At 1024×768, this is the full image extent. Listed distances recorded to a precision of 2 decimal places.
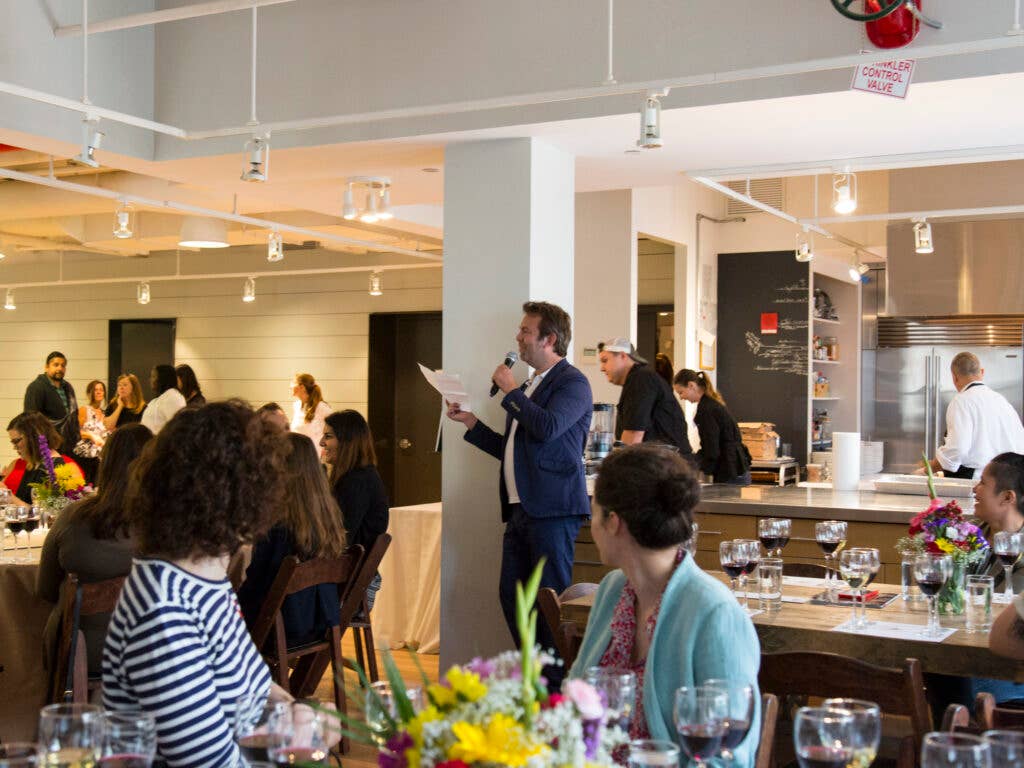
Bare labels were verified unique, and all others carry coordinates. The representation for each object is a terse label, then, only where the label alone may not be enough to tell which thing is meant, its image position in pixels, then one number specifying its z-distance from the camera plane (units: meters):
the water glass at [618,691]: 1.87
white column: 5.83
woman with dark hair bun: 2.48
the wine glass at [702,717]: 1.81
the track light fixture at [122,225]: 6.80
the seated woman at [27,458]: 6.55
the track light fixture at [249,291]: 11.61
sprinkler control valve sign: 4.61
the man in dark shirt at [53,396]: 11.08
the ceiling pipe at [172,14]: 4.53
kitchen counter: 5.67
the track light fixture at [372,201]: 6.61
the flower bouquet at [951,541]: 3.78
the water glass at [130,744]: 1.77
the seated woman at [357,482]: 5.84
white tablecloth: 7.10
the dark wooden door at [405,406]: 12.68
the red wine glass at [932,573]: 3.59
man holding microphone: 5.34
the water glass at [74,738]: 1.78
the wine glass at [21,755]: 1.67
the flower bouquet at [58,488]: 5.58
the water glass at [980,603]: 3.65
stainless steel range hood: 9.61
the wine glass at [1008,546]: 3.86
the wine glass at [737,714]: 1.83
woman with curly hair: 2.37
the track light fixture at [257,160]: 5.02
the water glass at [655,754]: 1.70
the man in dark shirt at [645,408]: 6.74
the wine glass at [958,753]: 1.64
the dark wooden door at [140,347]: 14.13
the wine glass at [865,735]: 1.76
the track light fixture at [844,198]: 5.80
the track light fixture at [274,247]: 8.57
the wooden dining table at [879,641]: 3.36
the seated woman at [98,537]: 4.14
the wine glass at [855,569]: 3.64
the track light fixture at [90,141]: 4.77
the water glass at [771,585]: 3.87
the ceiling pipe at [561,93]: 3.78
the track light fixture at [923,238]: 7.05
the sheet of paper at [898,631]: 3.47
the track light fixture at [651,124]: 4.26
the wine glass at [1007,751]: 1.63
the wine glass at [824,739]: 1.75
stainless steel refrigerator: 10.58
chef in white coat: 7.80
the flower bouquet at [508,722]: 1.44
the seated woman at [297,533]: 4.78
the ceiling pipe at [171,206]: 6.47
